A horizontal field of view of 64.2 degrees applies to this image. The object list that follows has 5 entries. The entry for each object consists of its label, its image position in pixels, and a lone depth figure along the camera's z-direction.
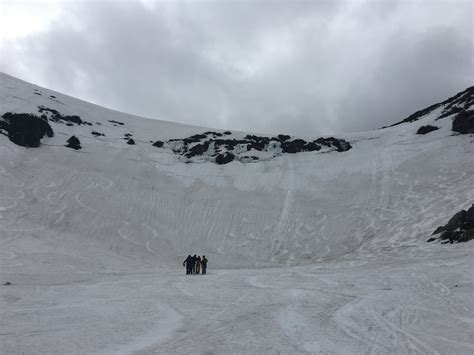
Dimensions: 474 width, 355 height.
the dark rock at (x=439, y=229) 24.37
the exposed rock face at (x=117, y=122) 59.70
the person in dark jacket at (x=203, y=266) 21.14
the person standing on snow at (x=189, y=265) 21.14
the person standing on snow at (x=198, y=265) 21.28
